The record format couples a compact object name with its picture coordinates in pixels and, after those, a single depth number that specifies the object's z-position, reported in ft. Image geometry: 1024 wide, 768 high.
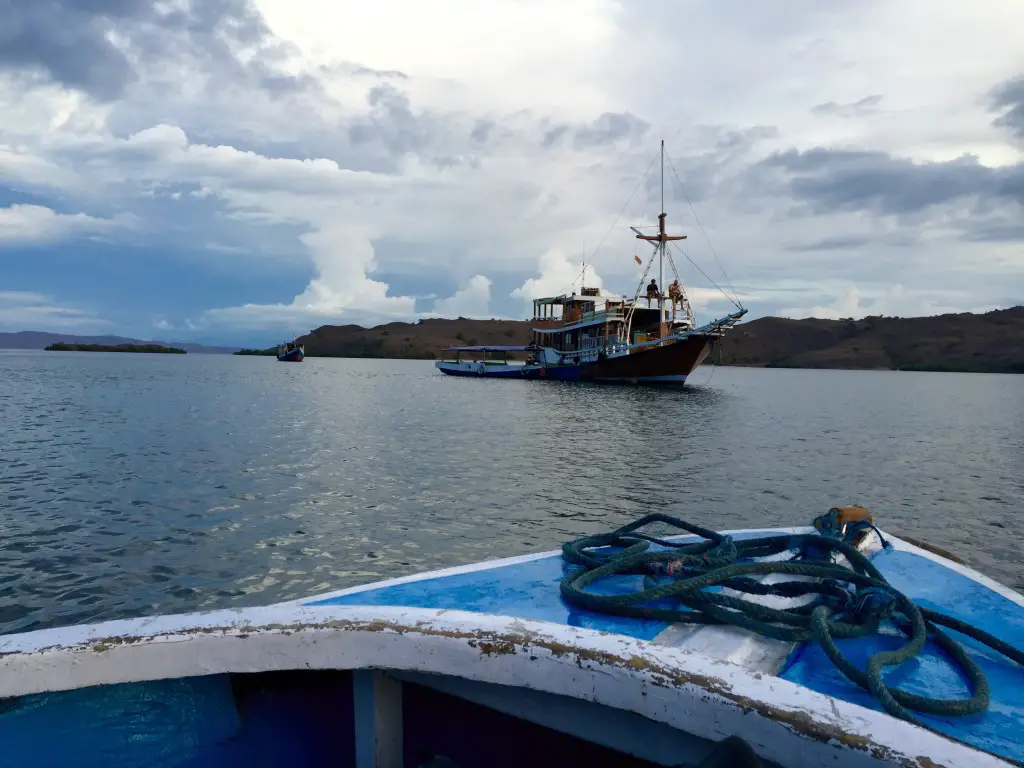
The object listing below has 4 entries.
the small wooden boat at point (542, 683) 5.69
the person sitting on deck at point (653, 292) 183.11
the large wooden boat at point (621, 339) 158.81
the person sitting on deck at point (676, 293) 180.75
